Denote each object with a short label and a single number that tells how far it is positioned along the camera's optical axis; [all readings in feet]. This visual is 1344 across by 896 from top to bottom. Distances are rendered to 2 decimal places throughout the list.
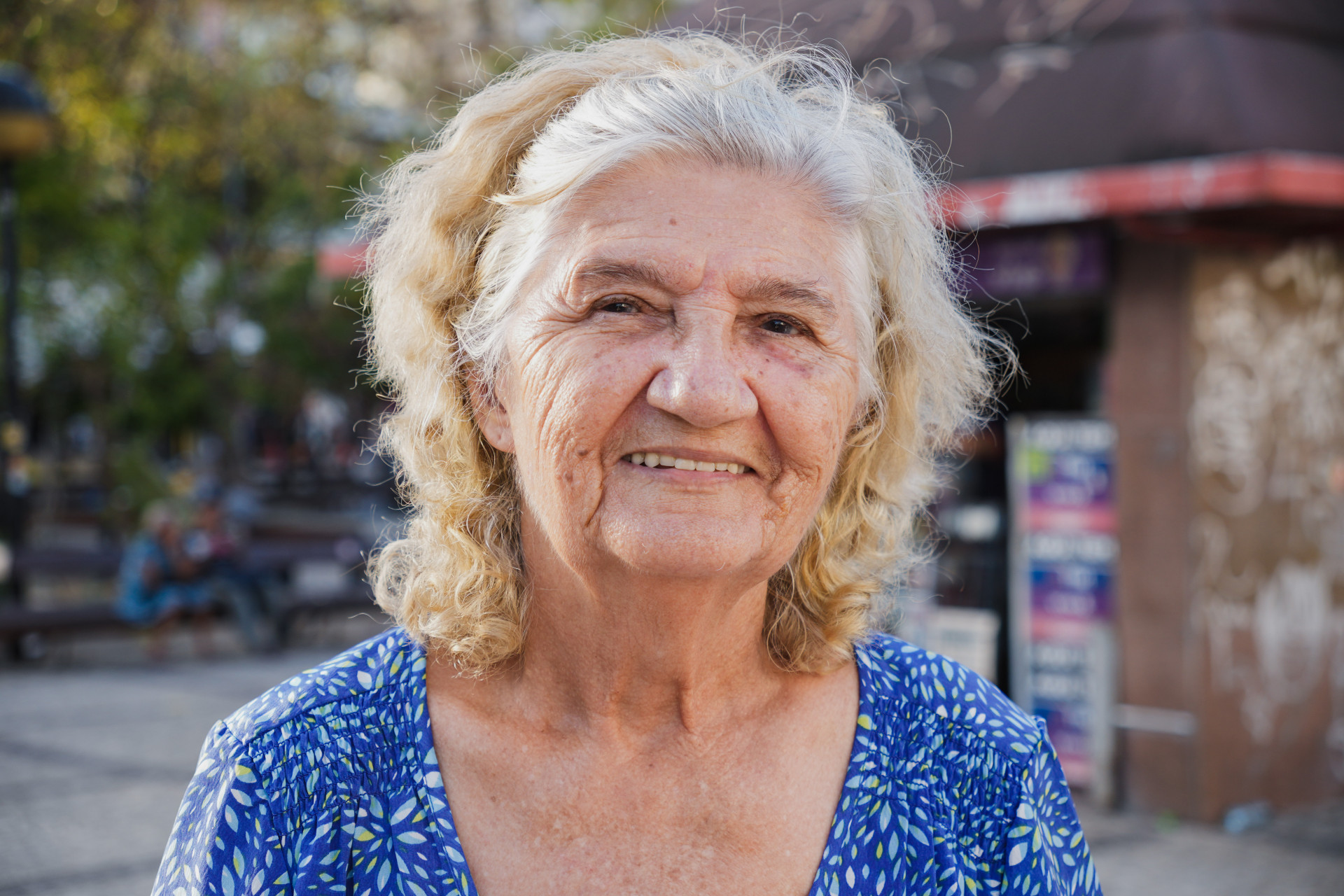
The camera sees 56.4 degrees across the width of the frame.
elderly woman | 5.16
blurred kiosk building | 18.65
